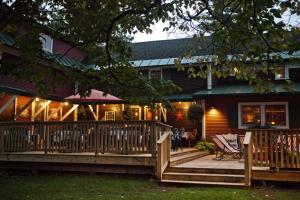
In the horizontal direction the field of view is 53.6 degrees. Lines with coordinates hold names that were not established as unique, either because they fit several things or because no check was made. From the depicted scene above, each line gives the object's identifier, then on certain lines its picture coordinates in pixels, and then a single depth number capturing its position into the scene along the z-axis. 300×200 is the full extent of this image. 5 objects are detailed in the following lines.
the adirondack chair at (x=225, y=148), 10.40
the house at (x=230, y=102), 13.06
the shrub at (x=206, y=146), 13.06
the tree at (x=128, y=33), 4.57
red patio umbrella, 10.23
